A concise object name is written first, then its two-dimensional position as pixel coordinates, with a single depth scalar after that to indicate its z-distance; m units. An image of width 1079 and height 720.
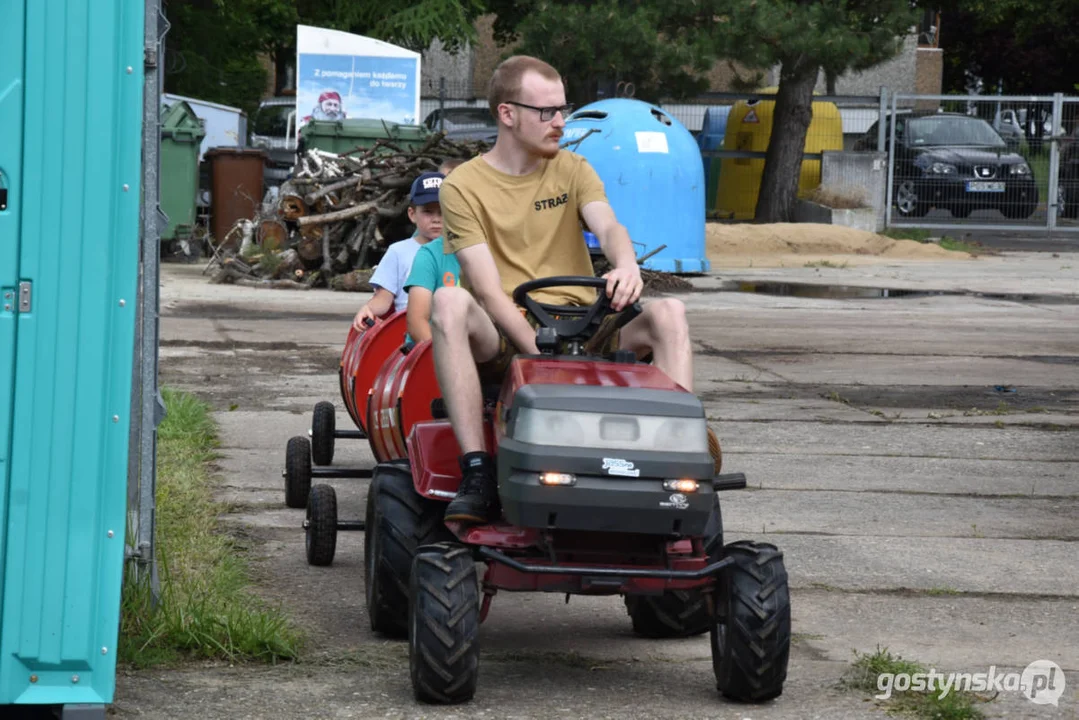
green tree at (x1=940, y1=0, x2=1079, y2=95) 45.31
